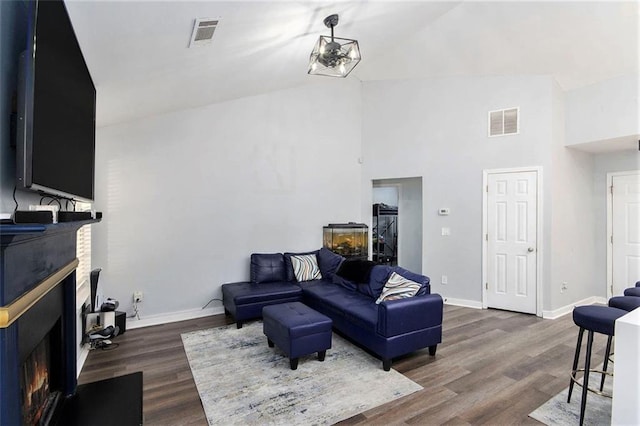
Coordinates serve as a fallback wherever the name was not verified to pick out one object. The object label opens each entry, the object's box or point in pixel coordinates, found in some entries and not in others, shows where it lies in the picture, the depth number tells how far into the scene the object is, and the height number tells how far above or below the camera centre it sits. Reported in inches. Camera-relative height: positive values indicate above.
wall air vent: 180.5 +53.3
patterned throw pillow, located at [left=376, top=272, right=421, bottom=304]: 126.9 -30.7
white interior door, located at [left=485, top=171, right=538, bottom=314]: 177.8 -15.6
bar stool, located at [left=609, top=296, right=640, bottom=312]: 93.1 -26.8
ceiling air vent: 82.7 +50.0
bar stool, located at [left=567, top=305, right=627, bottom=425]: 80.3 -28.0
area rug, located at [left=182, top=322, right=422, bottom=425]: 90.1 -56.8
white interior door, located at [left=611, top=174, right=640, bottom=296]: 186.9 -10.4
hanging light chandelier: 109.7 +56.3
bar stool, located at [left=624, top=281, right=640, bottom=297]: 107.2 -26.7
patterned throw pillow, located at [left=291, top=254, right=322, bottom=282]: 187.2 -33.2
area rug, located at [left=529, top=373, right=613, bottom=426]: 87.1 -56.6
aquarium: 215.2 -17.9
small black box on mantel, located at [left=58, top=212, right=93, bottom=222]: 60.3 -1.0
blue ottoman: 113.3 -44.2
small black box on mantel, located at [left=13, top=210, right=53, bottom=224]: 42.5 -0.8
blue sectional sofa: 116.1 -40.0
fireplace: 43.3 -21.1
